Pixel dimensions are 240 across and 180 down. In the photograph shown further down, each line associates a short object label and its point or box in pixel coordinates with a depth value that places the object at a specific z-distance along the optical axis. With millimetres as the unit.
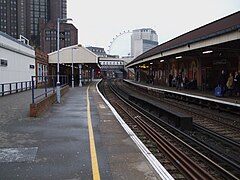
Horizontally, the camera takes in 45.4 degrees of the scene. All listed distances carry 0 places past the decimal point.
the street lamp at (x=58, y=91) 16703
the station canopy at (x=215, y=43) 12755
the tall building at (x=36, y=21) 98562
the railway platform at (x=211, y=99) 13670
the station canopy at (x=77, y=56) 41781
